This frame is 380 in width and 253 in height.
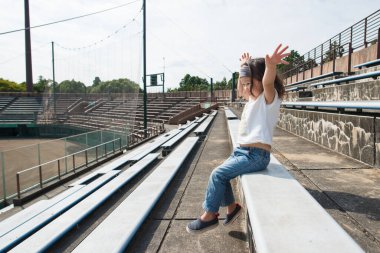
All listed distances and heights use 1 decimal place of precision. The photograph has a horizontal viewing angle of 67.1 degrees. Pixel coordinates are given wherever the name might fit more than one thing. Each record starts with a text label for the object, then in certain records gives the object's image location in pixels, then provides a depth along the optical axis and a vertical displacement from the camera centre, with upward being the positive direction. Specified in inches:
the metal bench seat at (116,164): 271.4 -63.6
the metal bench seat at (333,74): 394.6 +40.5
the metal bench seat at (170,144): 274.1 -43.7
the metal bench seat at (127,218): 80.7 -40.2
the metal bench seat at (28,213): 157.5 -70.2
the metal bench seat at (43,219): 114.3 -57.1
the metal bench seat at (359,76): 202.5 +21.5
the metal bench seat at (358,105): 120.1 -1.0
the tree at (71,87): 1546.5 +81.3
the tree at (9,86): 3331.2 +179.4
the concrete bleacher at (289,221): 50.4 -24.6
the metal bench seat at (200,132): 369.2 -38.6
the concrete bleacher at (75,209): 94.3 -46.5
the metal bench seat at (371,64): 283.8 +40.9
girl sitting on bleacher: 90.0 -11.0
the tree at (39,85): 3476.9 +216.3
